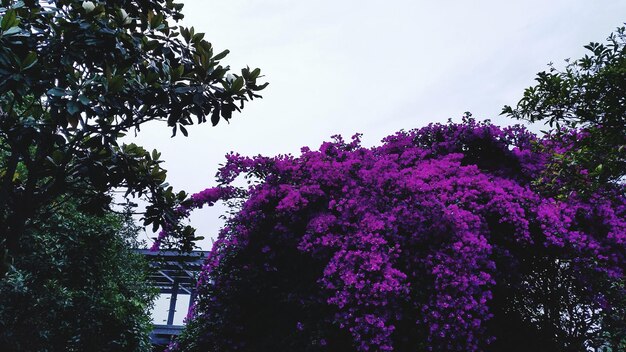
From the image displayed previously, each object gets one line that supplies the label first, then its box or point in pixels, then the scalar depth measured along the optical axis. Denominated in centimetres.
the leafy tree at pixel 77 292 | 1120
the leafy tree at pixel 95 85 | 440
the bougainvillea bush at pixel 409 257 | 892
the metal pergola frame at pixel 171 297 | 2619
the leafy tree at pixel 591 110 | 662
